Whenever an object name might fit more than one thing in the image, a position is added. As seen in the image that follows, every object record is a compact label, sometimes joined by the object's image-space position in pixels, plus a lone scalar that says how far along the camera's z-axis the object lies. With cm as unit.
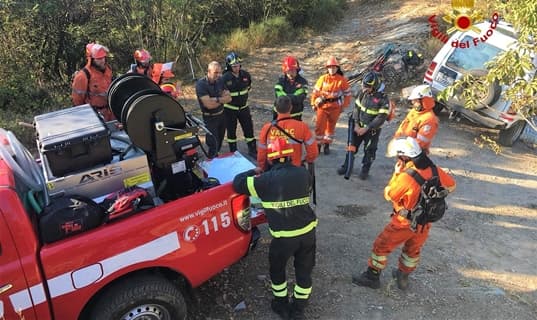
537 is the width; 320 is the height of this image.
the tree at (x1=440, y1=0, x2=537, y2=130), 328
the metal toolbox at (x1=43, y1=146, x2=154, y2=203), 383
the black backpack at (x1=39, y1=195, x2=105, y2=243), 333
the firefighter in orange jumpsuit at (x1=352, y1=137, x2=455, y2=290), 440
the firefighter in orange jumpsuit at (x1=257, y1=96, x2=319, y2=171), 521
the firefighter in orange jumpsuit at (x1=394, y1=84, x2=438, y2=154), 615
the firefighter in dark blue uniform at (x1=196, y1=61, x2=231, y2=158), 672
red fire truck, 325
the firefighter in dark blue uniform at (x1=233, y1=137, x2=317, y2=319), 398
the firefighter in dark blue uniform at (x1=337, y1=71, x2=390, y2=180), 682
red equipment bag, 359
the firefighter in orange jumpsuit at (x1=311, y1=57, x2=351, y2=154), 756
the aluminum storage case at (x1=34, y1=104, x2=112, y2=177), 377
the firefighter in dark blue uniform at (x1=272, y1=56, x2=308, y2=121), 730
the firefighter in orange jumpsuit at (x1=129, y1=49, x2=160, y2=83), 677
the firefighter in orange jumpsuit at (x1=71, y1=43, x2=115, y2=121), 632
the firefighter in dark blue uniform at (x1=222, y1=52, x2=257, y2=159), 722
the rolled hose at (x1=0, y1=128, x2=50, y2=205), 370
